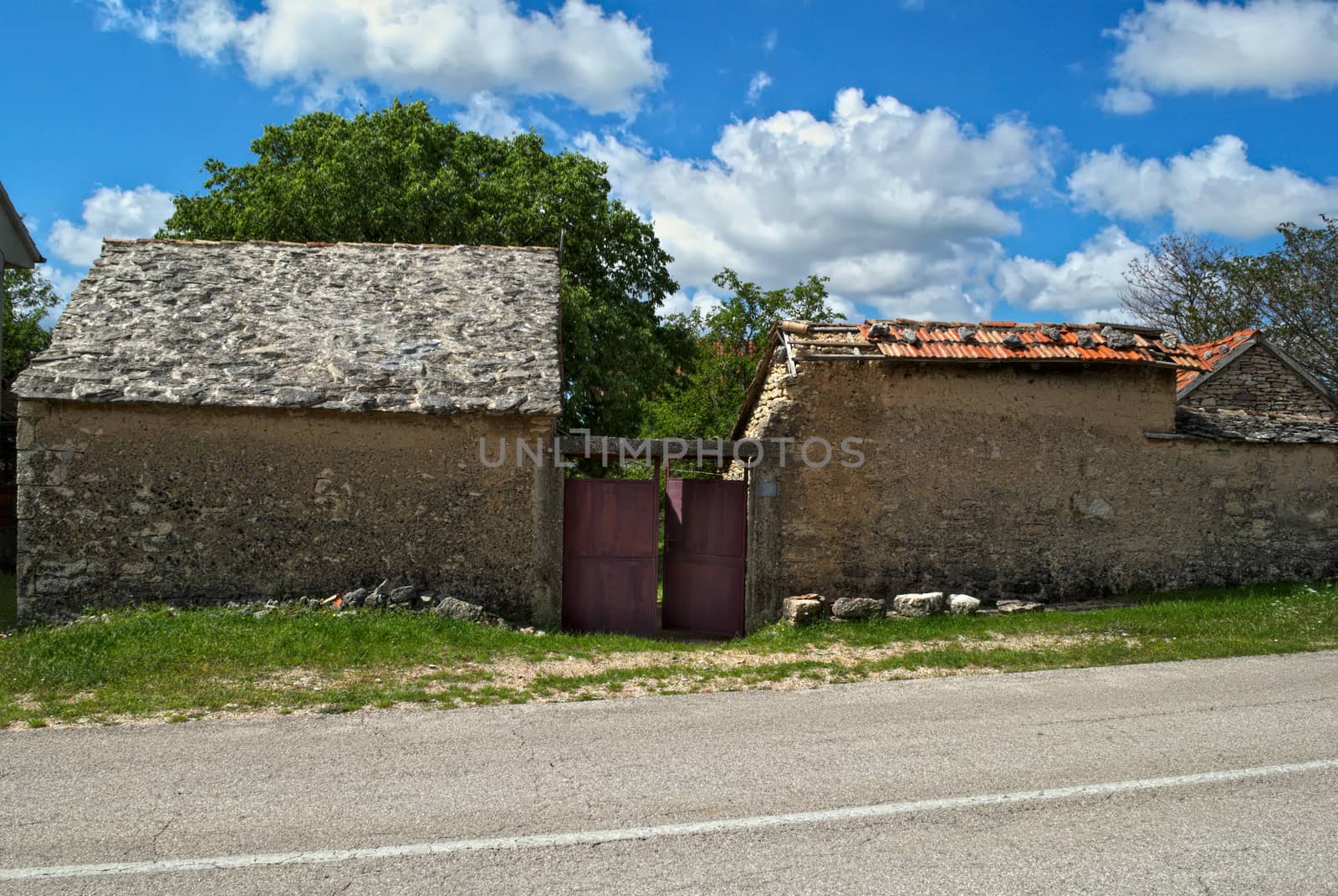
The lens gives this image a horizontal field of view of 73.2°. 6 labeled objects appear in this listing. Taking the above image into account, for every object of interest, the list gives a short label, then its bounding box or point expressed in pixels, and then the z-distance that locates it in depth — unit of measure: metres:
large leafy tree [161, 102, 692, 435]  19.36
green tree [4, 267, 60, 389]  26.48
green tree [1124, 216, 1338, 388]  24.59
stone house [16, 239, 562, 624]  9.70
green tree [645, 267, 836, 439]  25.80
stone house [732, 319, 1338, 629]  11.15
